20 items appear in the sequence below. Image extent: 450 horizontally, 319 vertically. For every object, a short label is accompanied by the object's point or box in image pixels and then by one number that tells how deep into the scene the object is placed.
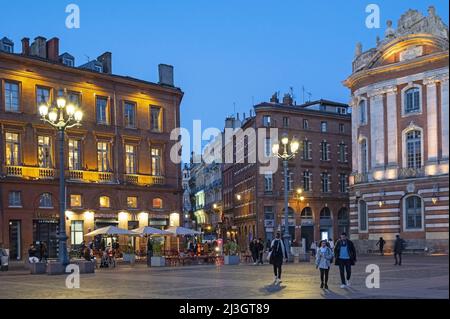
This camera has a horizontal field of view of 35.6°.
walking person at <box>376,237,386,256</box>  57.36
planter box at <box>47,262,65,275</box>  33.84
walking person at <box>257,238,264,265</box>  44.56
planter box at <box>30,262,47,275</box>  35.62
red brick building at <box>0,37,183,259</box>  51.81
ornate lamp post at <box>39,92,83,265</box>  32.97
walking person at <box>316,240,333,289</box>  23.06
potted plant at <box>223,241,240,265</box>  45.59
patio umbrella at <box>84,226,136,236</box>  47.84
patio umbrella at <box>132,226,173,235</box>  48.69
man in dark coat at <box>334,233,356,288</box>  23.20
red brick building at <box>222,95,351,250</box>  82.56
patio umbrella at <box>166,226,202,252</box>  49.75
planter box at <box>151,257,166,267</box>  43.75
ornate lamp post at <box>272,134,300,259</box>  43.84
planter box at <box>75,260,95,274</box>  35.75
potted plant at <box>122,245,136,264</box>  47.16
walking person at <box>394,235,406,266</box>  39.30
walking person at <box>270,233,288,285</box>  25.22
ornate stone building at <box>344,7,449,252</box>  36.91
